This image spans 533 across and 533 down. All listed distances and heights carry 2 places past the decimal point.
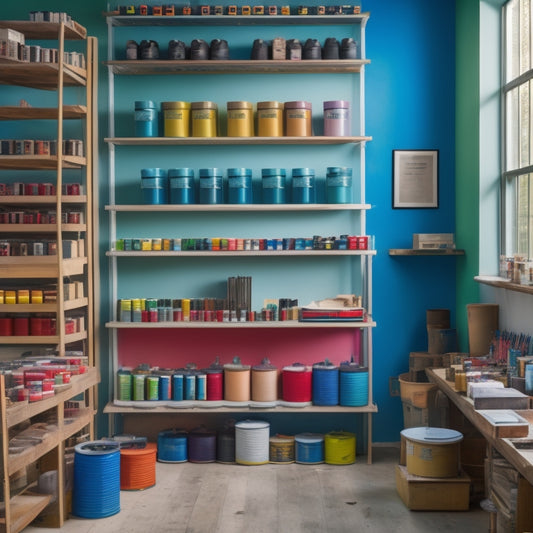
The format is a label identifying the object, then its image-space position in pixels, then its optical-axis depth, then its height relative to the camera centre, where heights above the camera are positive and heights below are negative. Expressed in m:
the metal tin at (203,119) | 6.81 +1.11
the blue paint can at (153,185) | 6.78 +0.58
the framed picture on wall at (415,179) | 7.13 +0.65
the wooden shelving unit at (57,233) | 5.17 +0.20
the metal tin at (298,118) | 6.80 +1.11
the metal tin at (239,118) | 6.82 +1.12
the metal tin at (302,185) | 6.81 +0.58
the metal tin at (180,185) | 6.79 +0.58
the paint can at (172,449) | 6.72 -1.52
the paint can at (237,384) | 6.77 -1.01
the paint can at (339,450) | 6.67 -1.52
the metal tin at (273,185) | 6.82 +0.58
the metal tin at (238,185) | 6.81 +0.58
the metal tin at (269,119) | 6.83 +1.12
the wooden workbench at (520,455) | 3.69 -0.90
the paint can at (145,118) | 6.81 +1.13
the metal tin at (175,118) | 6.82 +1.12
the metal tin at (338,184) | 6.79 +0.58
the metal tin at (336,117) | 6.81 +1.12
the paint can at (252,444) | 6.63 -1.46
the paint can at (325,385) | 6.75 -1.03
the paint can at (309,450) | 6.67 -1.53
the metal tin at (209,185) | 6.79 +0.58
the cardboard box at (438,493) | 5.39 -1.51
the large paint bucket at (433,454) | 5.35 -1.25
